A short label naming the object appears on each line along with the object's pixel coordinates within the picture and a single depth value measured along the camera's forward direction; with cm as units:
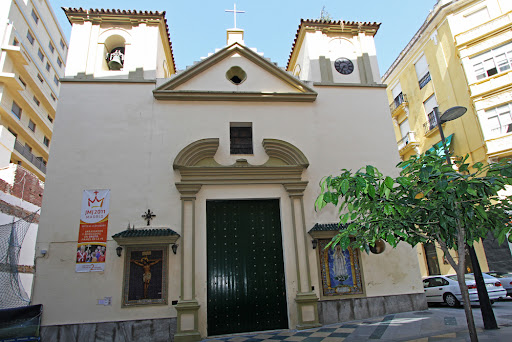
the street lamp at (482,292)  716
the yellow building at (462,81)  1730
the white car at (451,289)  1125
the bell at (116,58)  1107
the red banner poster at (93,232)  882
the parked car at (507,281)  1295
